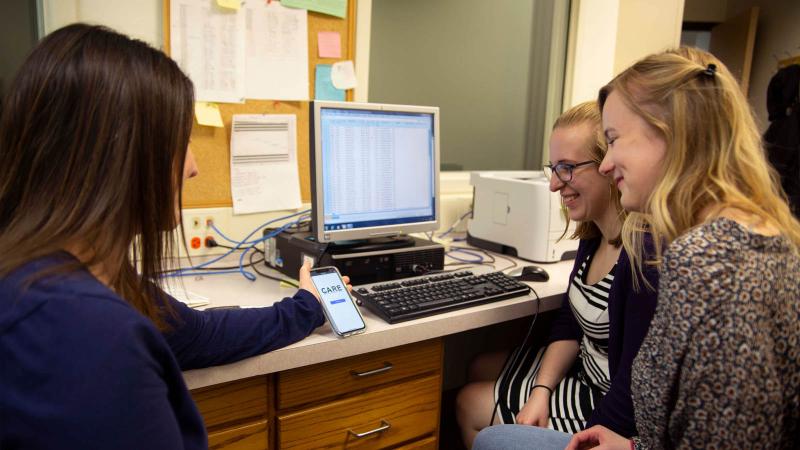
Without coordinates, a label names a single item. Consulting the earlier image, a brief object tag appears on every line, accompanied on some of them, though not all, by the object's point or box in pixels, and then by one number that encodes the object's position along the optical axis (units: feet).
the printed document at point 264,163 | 5.68
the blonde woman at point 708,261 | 2.23
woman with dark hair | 1.91
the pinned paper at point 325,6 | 5.81
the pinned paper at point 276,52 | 5.62
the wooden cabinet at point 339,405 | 3.53
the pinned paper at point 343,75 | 6.14
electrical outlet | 5.53
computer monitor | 4.58
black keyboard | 4.05
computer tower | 4.61
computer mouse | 5.15
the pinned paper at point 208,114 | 5.39
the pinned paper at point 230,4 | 5.37
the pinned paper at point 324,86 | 6.06
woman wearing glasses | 4.15
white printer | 5.71
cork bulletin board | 5.51
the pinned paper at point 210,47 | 5.24
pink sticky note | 6.03
